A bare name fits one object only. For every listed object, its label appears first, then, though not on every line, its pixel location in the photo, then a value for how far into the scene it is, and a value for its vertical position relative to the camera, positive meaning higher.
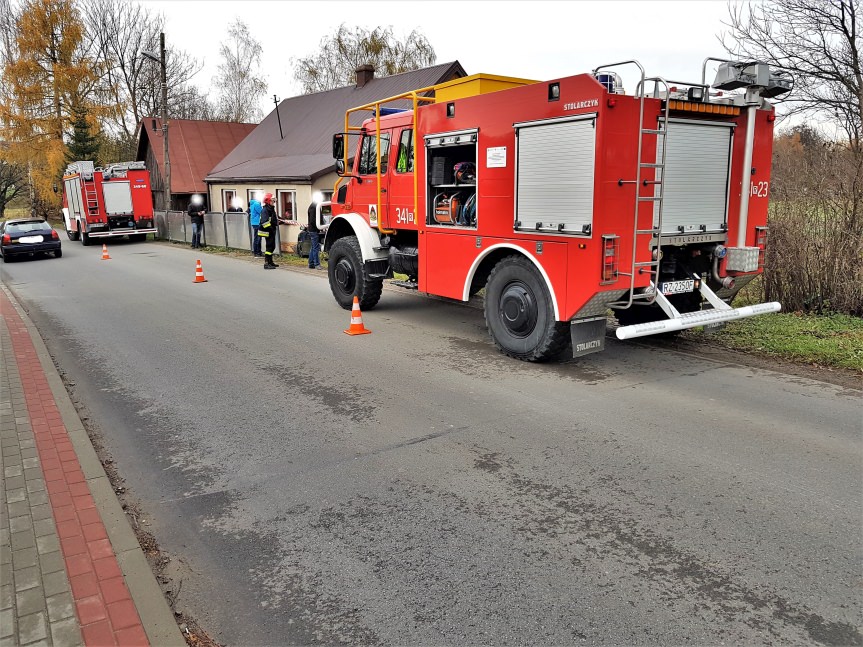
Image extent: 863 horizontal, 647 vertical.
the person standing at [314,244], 16.84 -1.09
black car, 20.86 -0.95
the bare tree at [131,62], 42.50 +9.59
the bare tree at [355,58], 41.56 +9.46
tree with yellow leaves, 36.31 +7.08
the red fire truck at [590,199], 6.45 -0.02
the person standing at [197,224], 24.27 -0.70
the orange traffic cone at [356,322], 9.23 -1.69
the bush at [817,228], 8.87 -0.49
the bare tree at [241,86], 50.91 +9.20
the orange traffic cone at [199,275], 14.89 -1.58
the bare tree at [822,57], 15.55 +3.32
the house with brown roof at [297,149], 22.80 +2.35
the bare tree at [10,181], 49.38 +2.13
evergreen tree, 37.41 +3.89
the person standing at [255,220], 20.65 -0.50
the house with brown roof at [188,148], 34.84 +3.15
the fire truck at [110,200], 26.47 +0.29
